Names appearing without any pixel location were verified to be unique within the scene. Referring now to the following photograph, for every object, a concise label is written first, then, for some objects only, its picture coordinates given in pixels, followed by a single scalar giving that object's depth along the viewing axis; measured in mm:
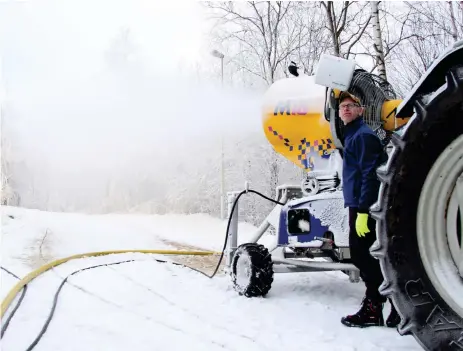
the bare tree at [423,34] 13828
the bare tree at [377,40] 10492
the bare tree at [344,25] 14258
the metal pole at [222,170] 16656
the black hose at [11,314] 2761
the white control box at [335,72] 3350
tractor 1876
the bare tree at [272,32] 17859
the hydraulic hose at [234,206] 4551
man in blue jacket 2945
